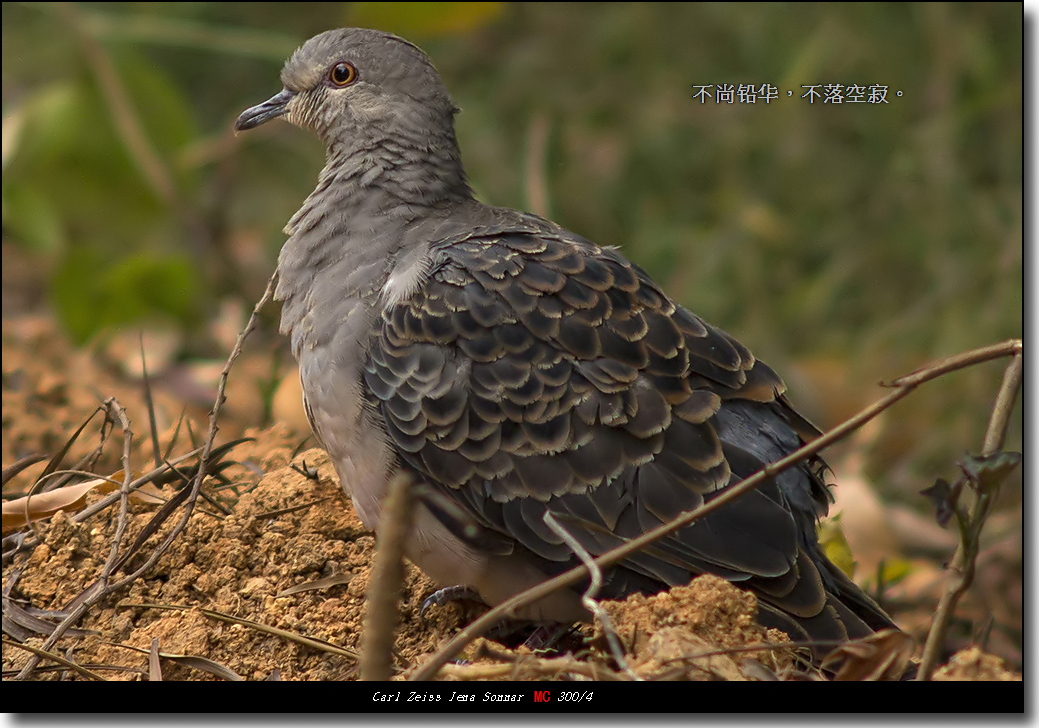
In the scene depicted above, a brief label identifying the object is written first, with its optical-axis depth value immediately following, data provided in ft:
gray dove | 18.54
